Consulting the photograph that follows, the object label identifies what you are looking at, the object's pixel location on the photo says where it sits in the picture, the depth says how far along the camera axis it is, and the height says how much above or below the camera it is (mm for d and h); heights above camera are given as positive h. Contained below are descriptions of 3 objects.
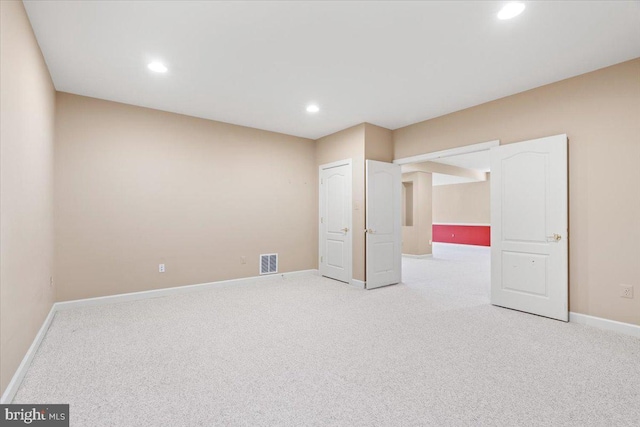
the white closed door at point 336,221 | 5047 -170
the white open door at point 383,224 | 4715 -218
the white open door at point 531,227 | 3218 -192
